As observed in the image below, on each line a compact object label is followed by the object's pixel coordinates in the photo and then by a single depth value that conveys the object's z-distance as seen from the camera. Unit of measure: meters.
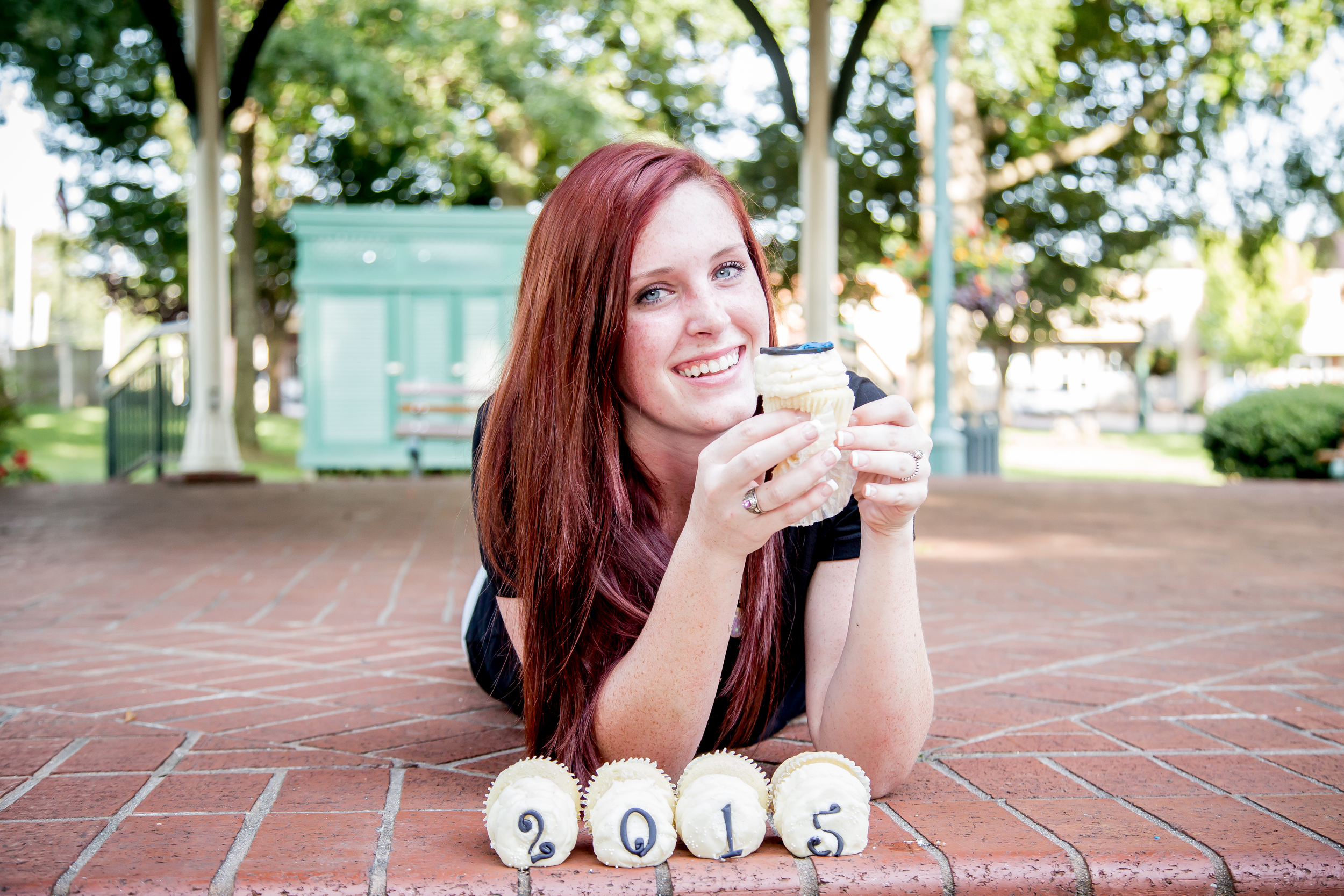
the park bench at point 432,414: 10.22
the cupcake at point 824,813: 1.56
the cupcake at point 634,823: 1.53
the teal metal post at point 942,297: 9.67
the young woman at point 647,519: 1.62
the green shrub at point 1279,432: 11.23
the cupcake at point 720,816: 1.55
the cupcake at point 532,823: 1.51
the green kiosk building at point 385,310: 11.47
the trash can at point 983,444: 10.08
